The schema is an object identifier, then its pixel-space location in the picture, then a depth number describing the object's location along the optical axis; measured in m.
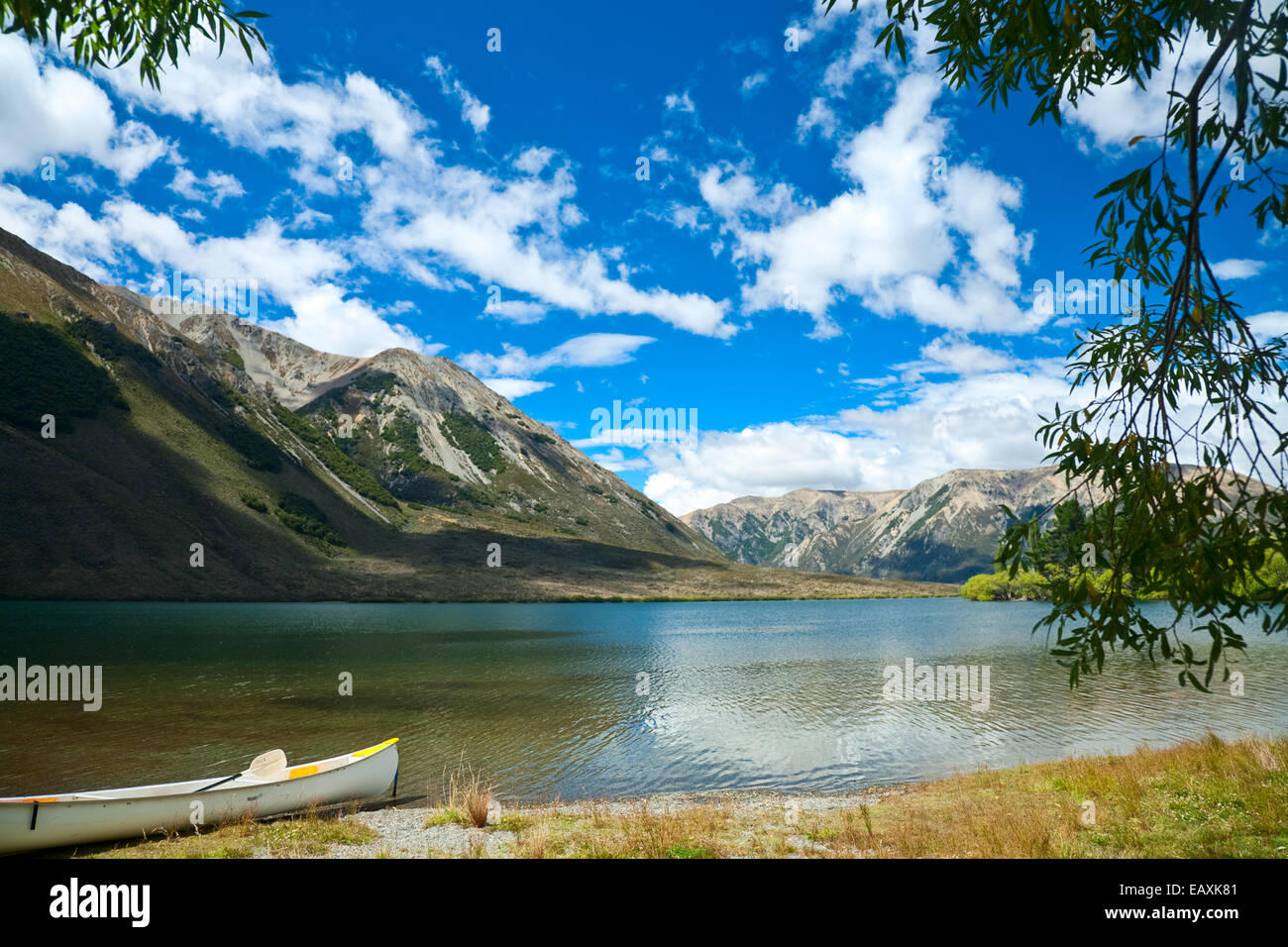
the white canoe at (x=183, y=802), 12.33
